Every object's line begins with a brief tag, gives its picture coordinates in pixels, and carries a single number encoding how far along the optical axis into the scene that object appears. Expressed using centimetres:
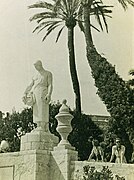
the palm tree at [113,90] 1909
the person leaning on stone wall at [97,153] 1614
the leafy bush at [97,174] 1199
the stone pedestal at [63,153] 1234
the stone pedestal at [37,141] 1270
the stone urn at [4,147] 1518
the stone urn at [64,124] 1255
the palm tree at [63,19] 2165
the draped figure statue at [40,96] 1302
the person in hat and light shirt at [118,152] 1473
